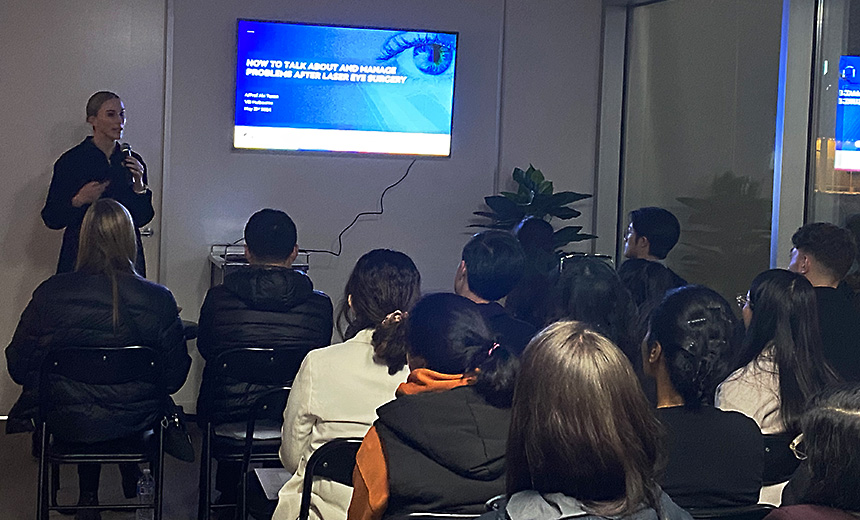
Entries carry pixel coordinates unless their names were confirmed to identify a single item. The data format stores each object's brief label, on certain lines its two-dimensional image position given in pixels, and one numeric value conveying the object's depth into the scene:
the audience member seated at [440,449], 1.86
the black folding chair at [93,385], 3.09
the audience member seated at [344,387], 2.55
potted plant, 5.80
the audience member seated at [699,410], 1.97
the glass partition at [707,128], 4.94
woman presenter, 4.85
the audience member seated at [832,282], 3.36
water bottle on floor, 3.92
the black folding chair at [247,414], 3.13
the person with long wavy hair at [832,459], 1.57
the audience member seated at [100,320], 3.21
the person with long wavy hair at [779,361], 2.61
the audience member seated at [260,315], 3.43
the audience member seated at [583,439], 1.42
